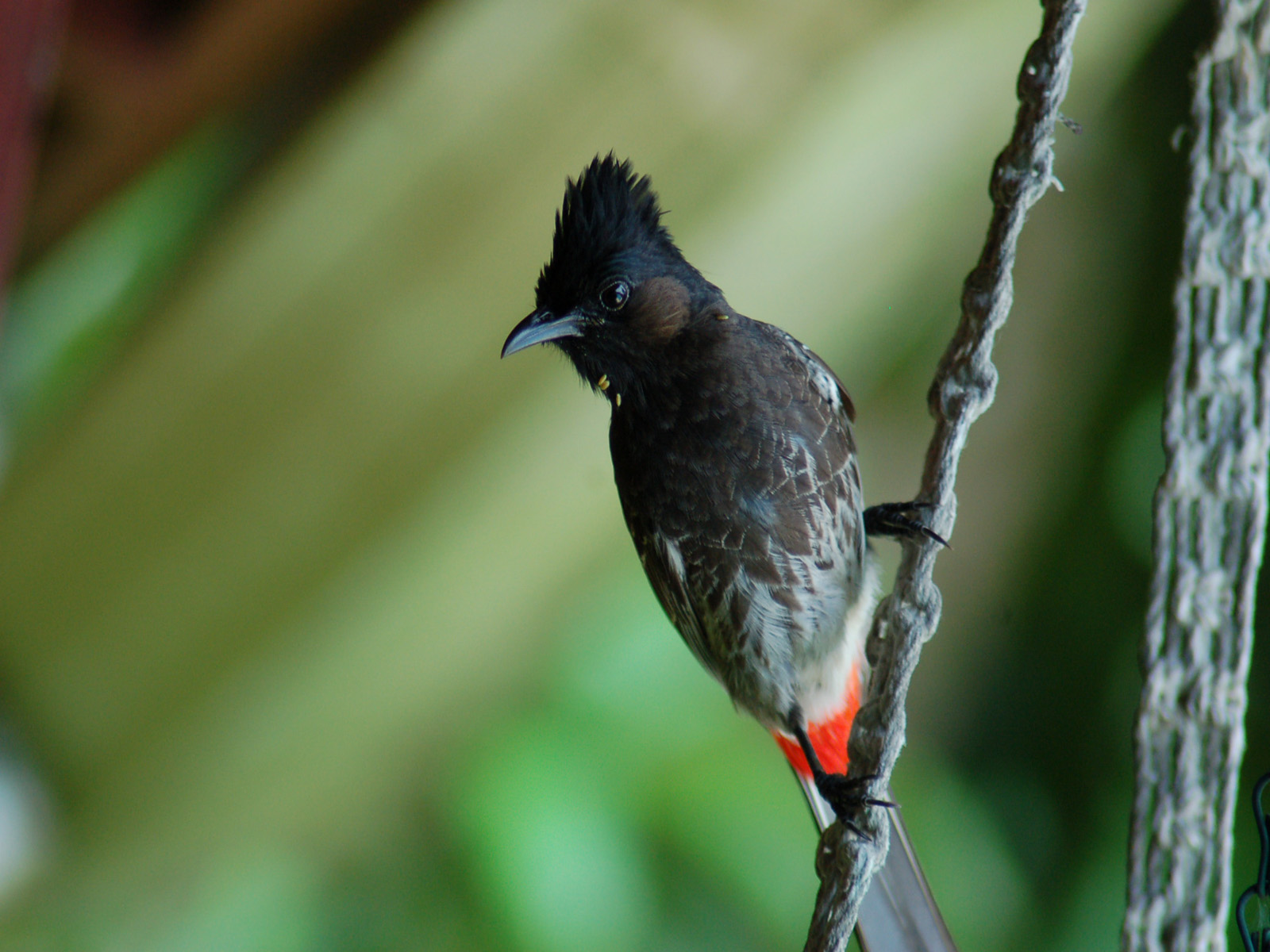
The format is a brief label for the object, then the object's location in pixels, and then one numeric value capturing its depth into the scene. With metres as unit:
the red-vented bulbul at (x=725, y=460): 4.57
